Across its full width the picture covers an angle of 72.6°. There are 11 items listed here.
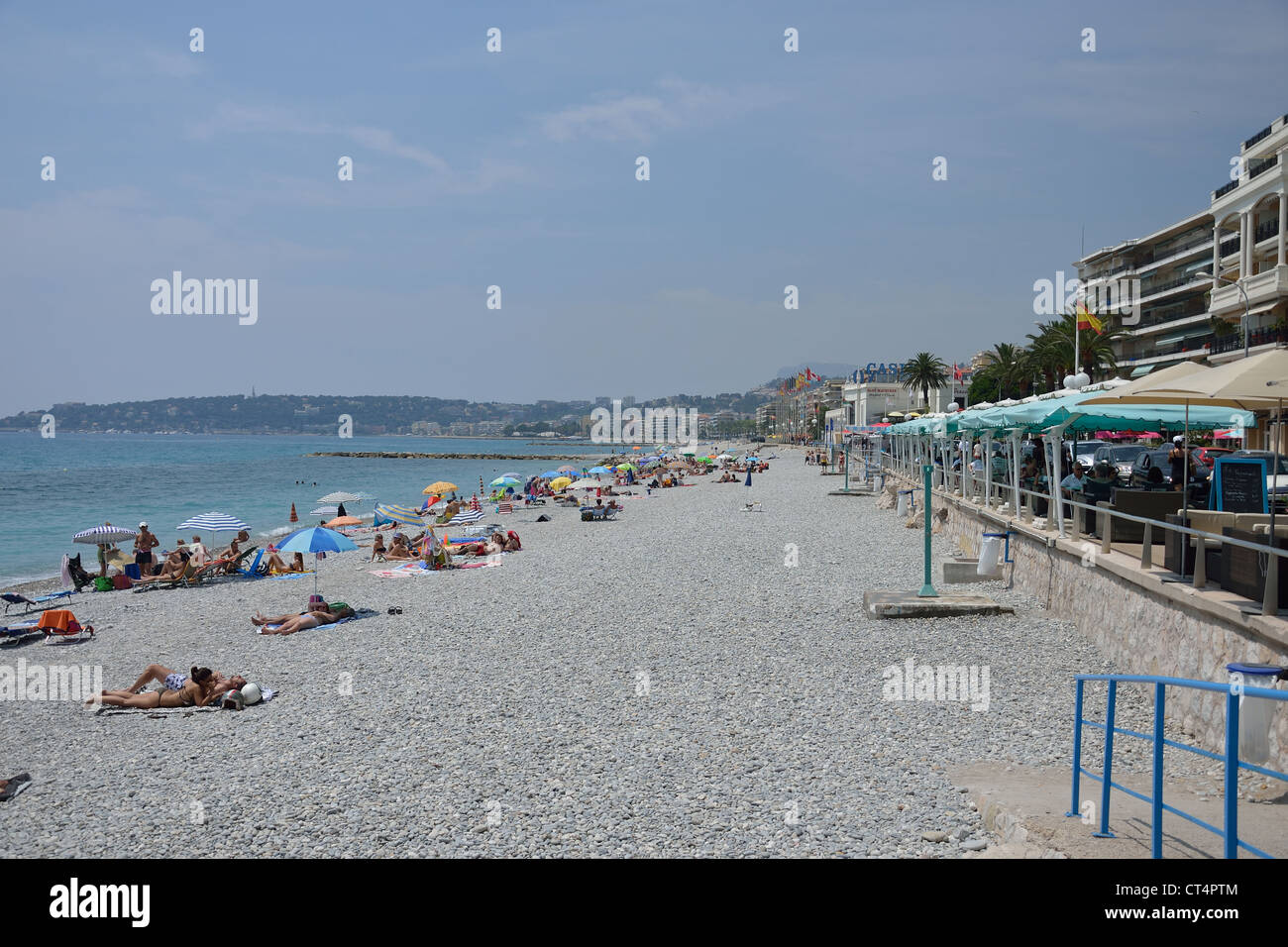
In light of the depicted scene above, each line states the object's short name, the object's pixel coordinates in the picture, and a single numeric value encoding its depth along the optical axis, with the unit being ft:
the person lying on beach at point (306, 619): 42.04
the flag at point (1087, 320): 107.65
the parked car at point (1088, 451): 76.48
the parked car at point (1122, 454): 72.33
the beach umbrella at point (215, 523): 67.05
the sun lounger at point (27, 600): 49.93
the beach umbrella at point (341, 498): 96.71
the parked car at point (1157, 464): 41.59
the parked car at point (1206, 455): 61.16
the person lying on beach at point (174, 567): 59.72
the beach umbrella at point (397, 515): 99.25
